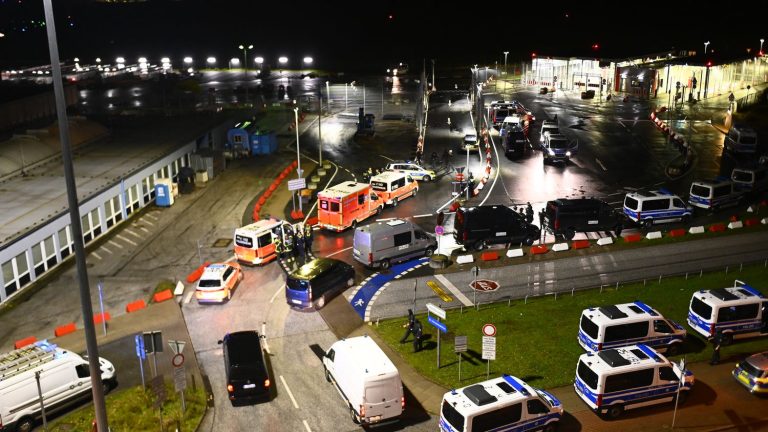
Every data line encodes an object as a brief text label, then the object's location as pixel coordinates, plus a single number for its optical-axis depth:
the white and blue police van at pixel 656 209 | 40.00
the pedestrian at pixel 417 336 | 26.64
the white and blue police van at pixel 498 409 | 20.30
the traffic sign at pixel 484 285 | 32.81
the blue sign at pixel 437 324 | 24.66
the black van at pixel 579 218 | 38.59
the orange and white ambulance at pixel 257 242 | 35.75
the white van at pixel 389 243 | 34.84
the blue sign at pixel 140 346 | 21.84
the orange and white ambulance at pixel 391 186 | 44.78
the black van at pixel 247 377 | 23.33
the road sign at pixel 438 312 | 25.06
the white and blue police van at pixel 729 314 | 26.78
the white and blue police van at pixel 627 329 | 25.44
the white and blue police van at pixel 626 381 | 22.09
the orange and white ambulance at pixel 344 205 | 39.94
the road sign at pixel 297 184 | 41.91
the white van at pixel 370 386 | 21.67
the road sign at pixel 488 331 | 23.16
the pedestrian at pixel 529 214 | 39.81
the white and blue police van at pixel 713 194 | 42.09
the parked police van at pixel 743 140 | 53.63
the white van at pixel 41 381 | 21.98
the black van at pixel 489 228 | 37.16
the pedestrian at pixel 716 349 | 25.32
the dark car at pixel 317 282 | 30.59
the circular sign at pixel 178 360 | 21.36
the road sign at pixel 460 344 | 23.72
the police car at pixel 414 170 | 51.06
